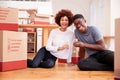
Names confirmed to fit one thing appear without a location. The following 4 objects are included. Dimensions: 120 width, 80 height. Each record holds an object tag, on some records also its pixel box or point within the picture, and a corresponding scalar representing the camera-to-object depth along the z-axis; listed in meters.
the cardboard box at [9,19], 2.64
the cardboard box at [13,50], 2.48
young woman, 2.99
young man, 2.62
